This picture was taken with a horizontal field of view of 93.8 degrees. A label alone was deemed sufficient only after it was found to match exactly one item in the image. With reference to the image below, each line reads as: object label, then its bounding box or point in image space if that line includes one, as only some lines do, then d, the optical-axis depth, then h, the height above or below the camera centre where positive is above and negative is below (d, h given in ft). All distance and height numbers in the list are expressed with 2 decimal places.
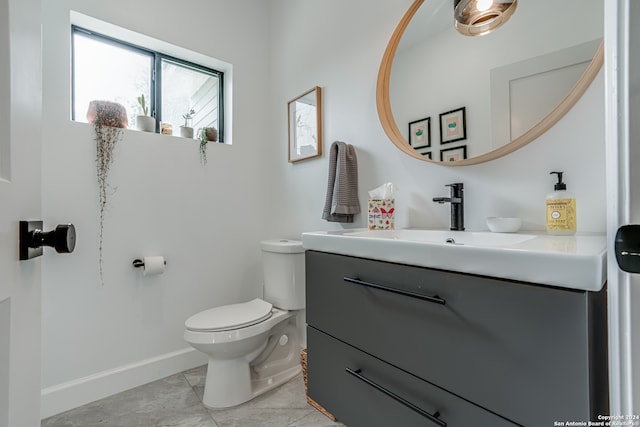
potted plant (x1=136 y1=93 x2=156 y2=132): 5.89 +1.85
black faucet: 3.80 +0.12
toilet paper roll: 5.57 -0.95
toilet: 4.66 -1.97
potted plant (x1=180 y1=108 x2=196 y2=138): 6.45 +1.82
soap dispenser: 2.96 +0.01
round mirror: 3.16 +1.69
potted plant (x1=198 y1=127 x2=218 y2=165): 6.47 +1.71
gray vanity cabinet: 1.83 -1.04
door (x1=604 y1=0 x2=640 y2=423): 1.18 +0.14
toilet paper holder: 5.63 -0.91
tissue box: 4.38 -0.01
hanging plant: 5.33 +1.36
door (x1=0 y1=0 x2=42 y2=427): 1.32 +0.08
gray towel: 5.08 +0.50
